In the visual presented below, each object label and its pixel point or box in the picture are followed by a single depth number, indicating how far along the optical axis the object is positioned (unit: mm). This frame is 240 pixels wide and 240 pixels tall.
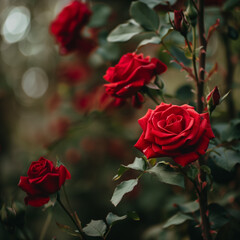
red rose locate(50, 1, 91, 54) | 1016
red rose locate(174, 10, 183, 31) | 631
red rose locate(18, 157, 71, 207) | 640
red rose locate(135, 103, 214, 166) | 543
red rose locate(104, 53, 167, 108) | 692
